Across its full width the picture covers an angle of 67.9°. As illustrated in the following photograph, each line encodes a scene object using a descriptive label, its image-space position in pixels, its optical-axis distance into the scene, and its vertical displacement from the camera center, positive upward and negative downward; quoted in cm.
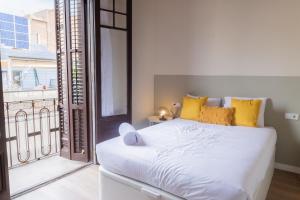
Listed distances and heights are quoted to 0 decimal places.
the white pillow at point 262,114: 303 -44
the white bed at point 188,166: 152 -66
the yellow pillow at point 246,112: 297 -42
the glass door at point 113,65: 323 +24
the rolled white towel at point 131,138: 216 -56
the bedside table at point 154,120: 386 -68
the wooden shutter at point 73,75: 320 +8
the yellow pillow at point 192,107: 339 -41
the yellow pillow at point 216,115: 307 -48
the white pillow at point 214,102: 343 -32
